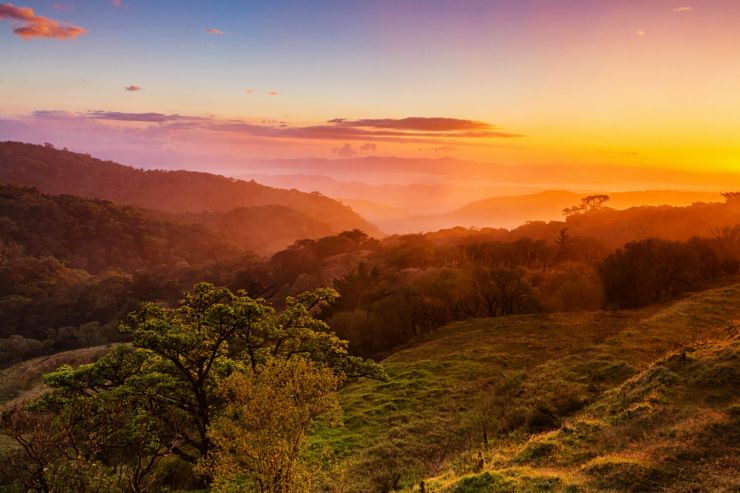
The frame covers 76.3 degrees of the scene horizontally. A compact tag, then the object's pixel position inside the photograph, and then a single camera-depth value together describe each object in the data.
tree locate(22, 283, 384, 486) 25.86
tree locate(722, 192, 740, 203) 150.82
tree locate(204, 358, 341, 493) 19.19
